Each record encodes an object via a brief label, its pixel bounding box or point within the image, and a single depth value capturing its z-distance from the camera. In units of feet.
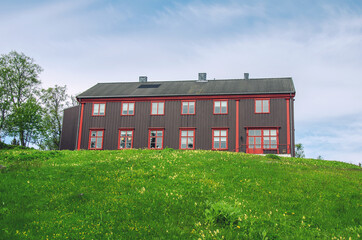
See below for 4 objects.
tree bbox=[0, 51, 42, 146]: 169.68
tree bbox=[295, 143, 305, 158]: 248.26
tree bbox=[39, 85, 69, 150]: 197.16
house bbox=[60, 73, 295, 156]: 125.08
